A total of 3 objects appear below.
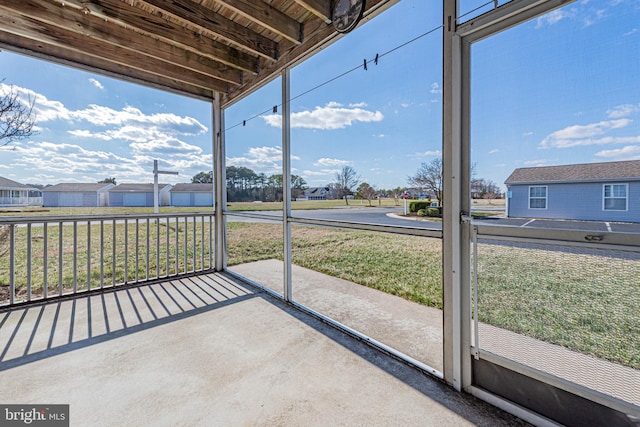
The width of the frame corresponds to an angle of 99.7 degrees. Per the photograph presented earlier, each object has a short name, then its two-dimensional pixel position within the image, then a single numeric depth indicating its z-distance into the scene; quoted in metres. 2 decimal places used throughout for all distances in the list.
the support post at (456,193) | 1.48
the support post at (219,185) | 3.92
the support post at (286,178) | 2.86
